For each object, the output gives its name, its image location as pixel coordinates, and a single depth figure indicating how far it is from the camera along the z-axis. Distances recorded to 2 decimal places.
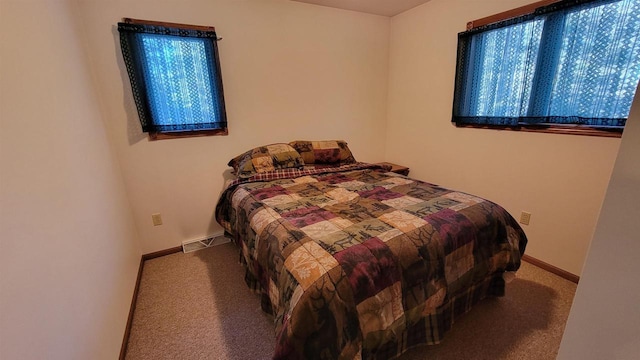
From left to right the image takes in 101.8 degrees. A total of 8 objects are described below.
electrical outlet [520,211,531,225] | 2.19
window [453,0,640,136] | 1.60
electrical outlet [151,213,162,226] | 2.37
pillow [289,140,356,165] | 2.65
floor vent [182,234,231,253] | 2.53
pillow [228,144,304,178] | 2.34
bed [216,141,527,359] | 1.01
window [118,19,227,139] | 2.01
